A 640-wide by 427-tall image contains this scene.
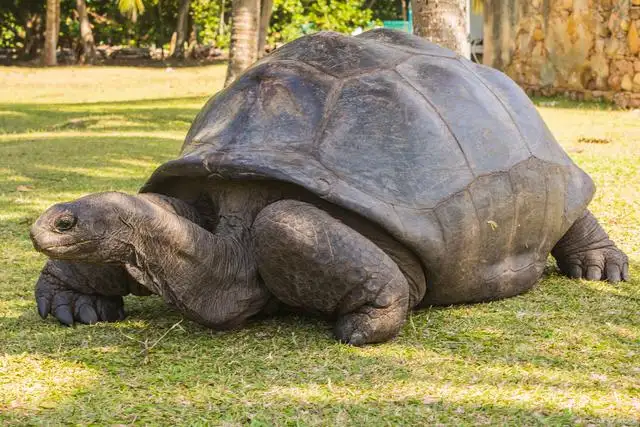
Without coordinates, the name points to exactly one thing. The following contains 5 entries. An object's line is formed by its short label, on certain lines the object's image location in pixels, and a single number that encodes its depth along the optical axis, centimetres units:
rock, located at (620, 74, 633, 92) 1249
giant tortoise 324
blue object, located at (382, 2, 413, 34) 2934
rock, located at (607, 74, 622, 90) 1277
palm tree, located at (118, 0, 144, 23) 2652
